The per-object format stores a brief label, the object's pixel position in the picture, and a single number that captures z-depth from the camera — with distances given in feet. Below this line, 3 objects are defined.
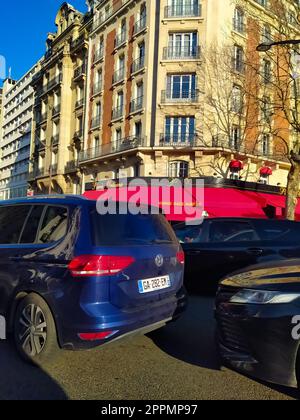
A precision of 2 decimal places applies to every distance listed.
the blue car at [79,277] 12.12
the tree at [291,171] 49.37
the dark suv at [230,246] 23.11
